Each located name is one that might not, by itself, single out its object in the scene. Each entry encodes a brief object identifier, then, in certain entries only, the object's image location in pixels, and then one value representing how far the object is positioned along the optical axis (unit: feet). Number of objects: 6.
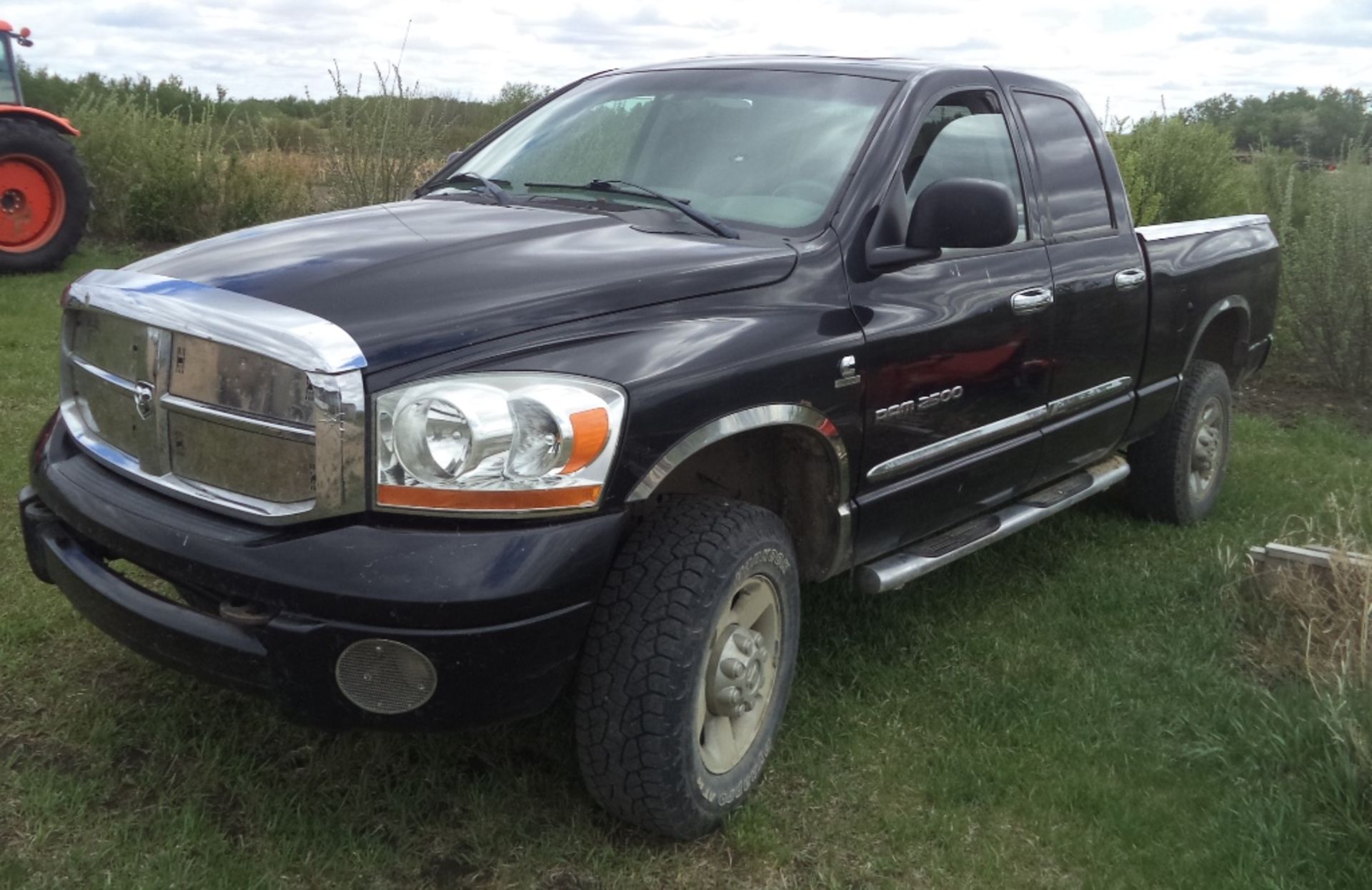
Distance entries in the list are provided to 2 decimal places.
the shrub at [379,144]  33.55
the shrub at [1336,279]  26.22
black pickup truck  8.38
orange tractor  35.37
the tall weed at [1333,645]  10.51
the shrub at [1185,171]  34.45
